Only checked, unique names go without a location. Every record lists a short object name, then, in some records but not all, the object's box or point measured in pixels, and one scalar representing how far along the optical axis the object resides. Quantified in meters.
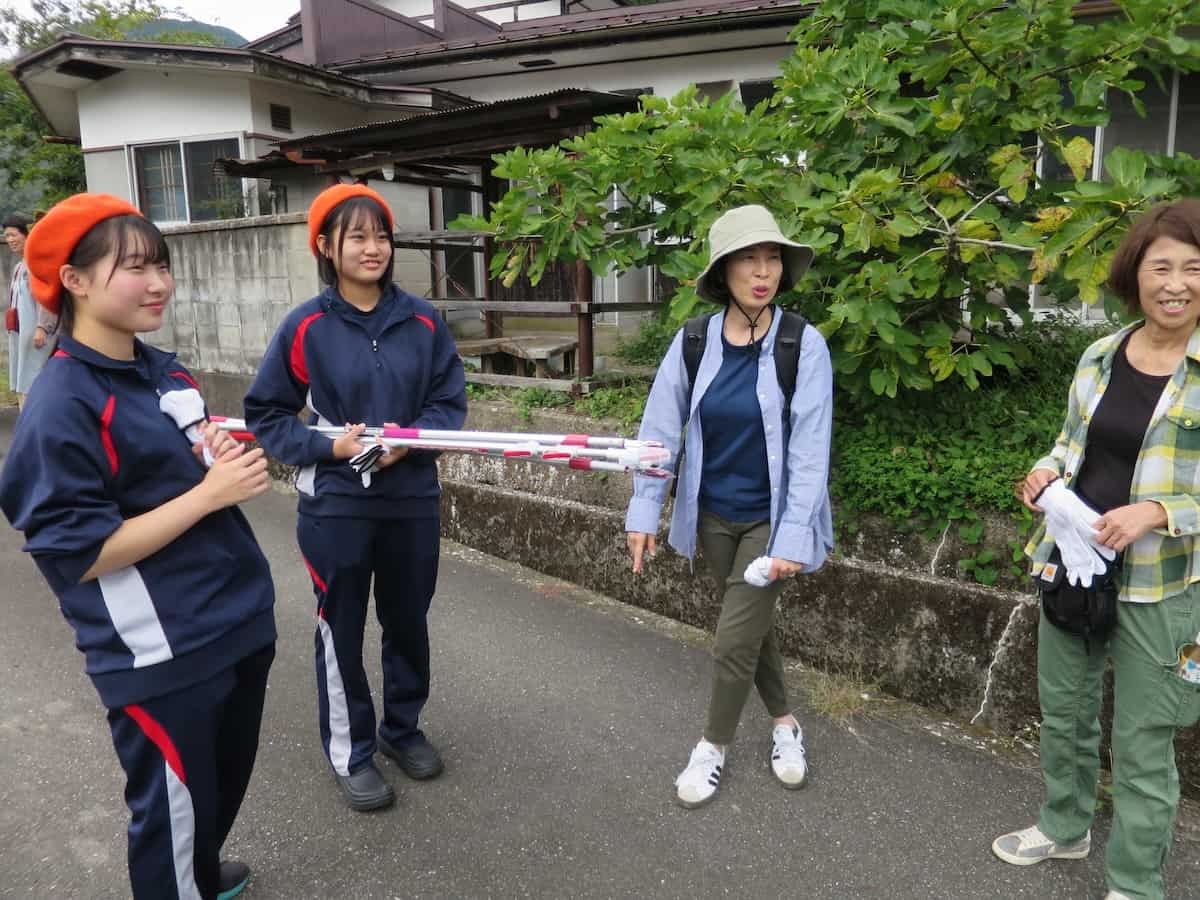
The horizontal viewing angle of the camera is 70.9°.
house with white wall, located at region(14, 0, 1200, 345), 8.98
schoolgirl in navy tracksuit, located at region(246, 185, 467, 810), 2.60
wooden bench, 6.61
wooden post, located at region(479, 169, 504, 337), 8.75
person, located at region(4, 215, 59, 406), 5.95
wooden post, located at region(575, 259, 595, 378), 5.65
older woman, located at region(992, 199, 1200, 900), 2.08
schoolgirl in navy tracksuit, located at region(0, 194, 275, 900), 1.70
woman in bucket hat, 2.63
